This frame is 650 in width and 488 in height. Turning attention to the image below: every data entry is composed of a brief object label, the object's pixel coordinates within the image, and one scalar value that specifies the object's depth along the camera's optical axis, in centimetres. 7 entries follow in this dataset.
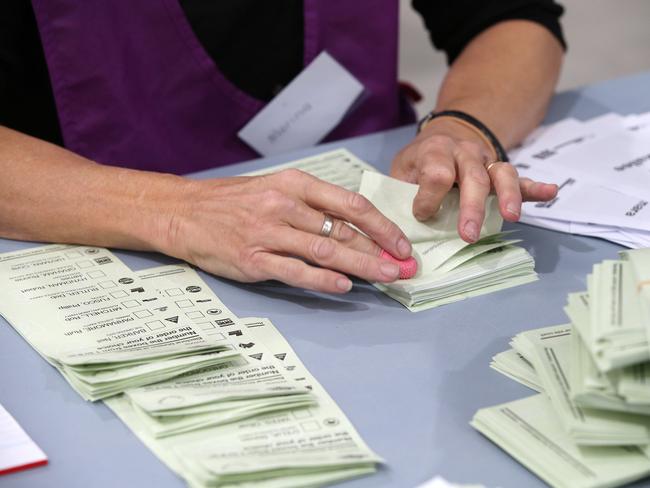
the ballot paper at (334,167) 149
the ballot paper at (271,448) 112
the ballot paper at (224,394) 117
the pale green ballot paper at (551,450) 112
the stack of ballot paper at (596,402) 111
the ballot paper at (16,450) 115
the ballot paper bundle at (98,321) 121
